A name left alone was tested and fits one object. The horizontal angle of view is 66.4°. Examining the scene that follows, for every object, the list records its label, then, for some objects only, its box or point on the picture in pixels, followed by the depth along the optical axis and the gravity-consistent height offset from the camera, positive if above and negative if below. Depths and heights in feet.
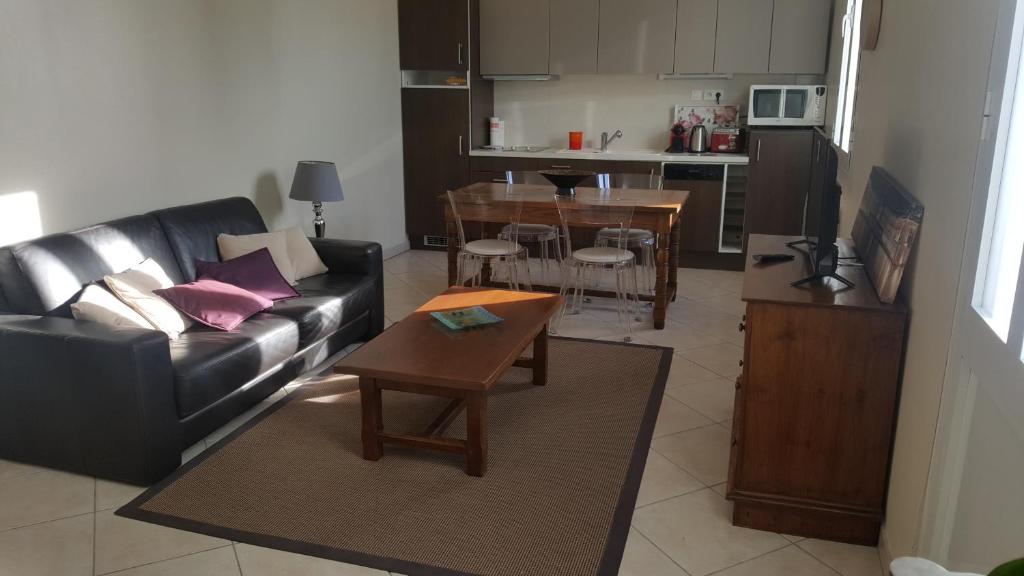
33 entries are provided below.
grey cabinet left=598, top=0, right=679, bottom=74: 20.95 +2.02
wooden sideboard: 8.39 -3.20
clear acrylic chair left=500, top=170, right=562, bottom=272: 18.24 -2.73
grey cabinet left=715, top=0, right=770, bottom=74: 20.20 +1.96
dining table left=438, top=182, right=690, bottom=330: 15.72 -2.02
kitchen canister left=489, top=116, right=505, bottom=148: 23.16 -0.55
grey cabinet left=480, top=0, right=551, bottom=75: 21.90 +2.10
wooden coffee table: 9.72 -3.16
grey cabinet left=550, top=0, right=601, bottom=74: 21.52 +2.10
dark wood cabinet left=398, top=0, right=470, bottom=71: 21.75 +2.13
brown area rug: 8.51 -4.58
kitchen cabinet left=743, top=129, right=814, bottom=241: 19.94 -1.70
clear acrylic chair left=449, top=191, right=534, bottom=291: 16.34 -2.19
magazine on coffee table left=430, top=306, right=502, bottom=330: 11.45 -3.01
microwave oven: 20.04 +0.16
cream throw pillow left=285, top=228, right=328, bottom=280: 14.61 -2.66
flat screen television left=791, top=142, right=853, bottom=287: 9.30 -1.26
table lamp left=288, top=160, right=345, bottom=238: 16.08 -1.45
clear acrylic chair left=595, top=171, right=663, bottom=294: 17.30 -2.67
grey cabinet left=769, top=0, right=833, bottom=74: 19.83 +1.93
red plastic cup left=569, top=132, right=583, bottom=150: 22.90 -0.82
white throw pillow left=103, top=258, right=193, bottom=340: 11.05 -2.63
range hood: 22.61 +1.00
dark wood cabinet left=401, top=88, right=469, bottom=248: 22.38 -1.11
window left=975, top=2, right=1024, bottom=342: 5.64 -0.70
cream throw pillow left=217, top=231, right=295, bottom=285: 13.88 -2.38
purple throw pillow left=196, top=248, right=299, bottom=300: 13.04 -2.69
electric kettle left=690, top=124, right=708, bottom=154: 21.42 -0.70
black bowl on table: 16.85 -1.42
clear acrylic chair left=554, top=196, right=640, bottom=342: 15.67 -2.23
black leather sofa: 9.53 -3.28
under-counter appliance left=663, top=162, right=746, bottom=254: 20.86 -2.41
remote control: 10.61 -1.94
